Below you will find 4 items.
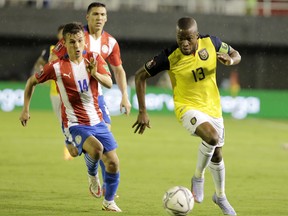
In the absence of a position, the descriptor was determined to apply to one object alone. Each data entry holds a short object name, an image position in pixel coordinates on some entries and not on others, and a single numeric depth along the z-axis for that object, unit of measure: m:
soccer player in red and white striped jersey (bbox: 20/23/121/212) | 17.69
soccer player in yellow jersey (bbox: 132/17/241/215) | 17.91
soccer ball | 15.78
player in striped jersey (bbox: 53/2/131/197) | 19.95
